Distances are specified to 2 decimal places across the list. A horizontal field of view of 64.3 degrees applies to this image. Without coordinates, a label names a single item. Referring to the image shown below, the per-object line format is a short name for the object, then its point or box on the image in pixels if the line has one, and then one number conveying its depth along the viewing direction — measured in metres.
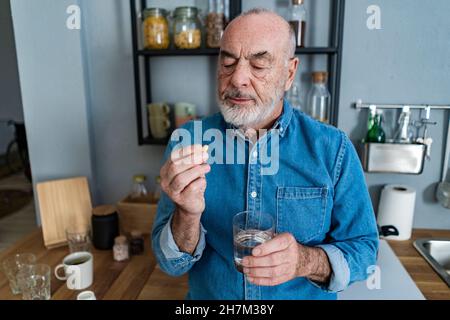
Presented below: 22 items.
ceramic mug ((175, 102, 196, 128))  1.30
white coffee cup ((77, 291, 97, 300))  0.90
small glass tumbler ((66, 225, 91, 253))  1.18
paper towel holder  1.22
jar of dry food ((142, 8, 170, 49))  1.21
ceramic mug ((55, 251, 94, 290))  0.97
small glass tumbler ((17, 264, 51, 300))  0.93
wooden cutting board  1.24
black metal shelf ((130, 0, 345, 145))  1.16
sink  1.26
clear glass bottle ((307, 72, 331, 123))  1.25
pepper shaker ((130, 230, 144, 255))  1.19
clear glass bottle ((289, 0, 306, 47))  1.18
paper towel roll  1.26
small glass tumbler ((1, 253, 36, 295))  0.97
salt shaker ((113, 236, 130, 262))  1.14
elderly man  0.70
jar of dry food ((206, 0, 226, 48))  1.20
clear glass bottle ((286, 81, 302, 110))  1.28
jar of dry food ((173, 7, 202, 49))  1.20
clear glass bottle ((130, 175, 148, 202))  1.39
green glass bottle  1.27
